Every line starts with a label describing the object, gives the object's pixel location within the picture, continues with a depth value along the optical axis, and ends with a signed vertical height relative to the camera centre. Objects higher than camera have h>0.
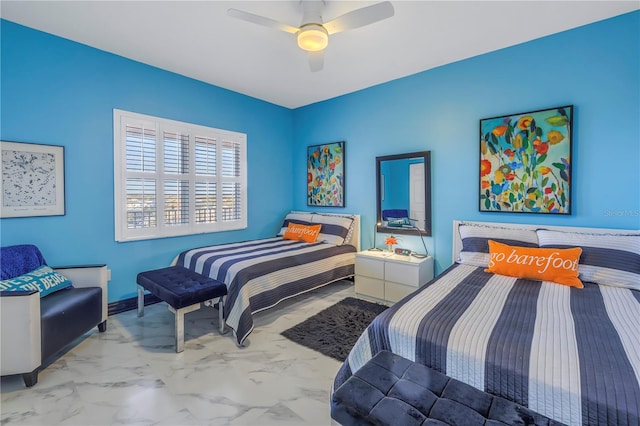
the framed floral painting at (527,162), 2.67 +0.45
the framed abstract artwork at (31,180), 2.49 +0.26
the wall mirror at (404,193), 3.54 +0.20
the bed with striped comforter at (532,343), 1.06 -0.60
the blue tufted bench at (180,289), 2.36 -0.67
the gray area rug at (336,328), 2.43 -1.09
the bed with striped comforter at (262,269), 2.58 -0.61
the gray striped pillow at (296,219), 4.50 -0.15
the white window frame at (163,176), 3.11 +0.40
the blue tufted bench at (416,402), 1.04 -0.73
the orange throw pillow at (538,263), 2.22 -0.43
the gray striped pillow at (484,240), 2.68 -0.29
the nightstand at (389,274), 3.18 -0.73
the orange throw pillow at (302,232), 4.07 -0.32
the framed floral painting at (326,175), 4.36 +0.52
